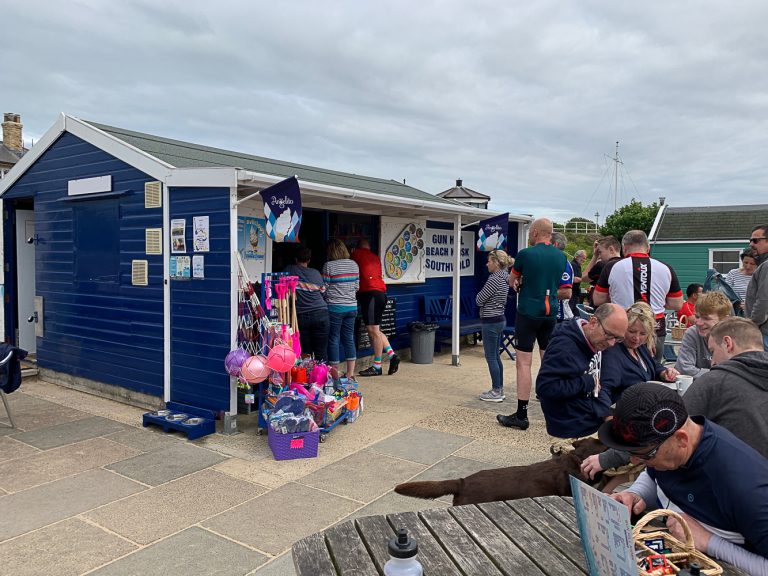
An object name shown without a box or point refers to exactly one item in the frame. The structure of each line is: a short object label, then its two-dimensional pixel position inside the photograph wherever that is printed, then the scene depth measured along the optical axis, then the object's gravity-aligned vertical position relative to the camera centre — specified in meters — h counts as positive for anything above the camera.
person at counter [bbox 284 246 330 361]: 6.34 -0.46
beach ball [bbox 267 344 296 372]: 5.05 -0.80
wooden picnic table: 1.76 -0.89
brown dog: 2.68 -0.99
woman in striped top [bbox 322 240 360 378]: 6.93 -0.37
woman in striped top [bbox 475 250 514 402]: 6.48 -0.63
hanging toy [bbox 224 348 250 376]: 5.12 -0.83
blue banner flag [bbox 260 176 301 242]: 5.07 +0.46
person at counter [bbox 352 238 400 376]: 7.76 -0.45
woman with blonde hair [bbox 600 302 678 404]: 3.63 -0.57
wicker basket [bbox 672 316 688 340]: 7.45 -0.82
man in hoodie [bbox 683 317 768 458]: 2.34 -0.53
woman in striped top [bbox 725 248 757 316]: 6.46 -0.11
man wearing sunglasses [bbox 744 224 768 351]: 4.87 -0.28
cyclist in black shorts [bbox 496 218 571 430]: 5.58 -0.33
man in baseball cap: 1.70 -0.59
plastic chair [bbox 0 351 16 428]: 5.09 -1.17
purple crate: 4.77 -1.45
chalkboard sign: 8.20 -0.89
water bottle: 1.58 -0.78
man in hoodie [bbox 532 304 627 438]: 3.38 -0.63
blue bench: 9.50 -0.88
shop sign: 9.69 +0.19
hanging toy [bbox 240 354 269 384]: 5.01 -0.89
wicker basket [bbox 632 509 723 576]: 1.58 -0.77
